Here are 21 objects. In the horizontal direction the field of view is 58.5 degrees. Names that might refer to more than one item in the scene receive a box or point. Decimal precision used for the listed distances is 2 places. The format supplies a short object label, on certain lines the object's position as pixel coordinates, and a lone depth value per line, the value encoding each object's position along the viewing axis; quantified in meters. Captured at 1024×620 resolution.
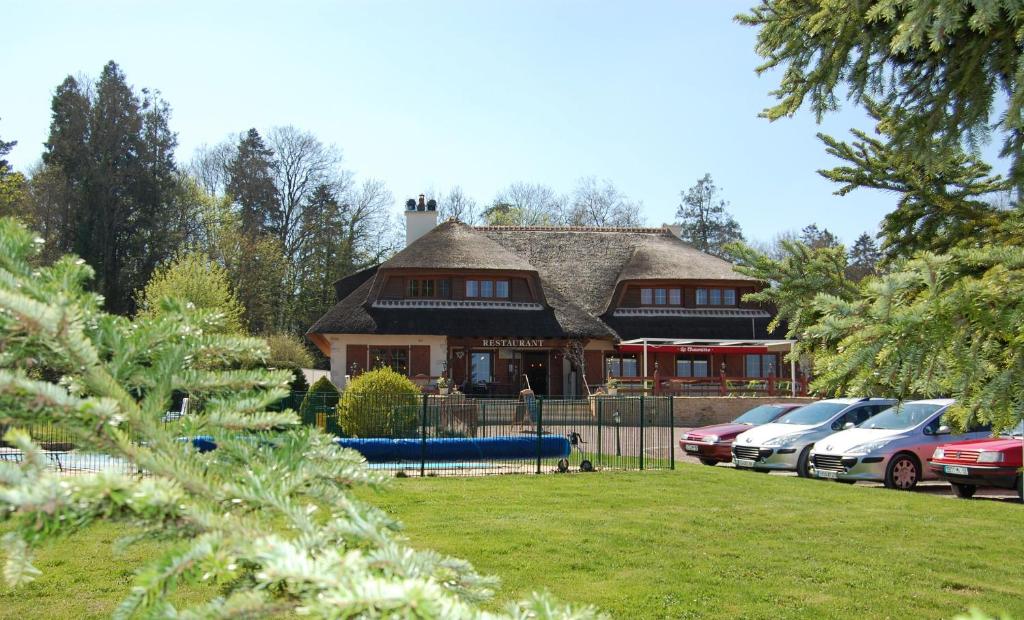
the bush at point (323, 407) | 19.83
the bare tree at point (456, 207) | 73.12
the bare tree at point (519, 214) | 72.12
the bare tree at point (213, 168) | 65.62
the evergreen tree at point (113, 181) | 51.66
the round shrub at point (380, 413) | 19.73
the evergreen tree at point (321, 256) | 61.94
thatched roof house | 40.75
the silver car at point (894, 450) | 17.27
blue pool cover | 18.67
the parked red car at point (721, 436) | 22.03
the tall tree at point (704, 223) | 77.94
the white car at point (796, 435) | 19.48
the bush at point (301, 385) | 30.08
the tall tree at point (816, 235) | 77.56
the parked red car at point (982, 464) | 15.67
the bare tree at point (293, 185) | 64.94
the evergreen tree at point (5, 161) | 44.78
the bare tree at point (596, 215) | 76.31
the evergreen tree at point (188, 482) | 1.41
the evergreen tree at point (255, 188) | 63.53
